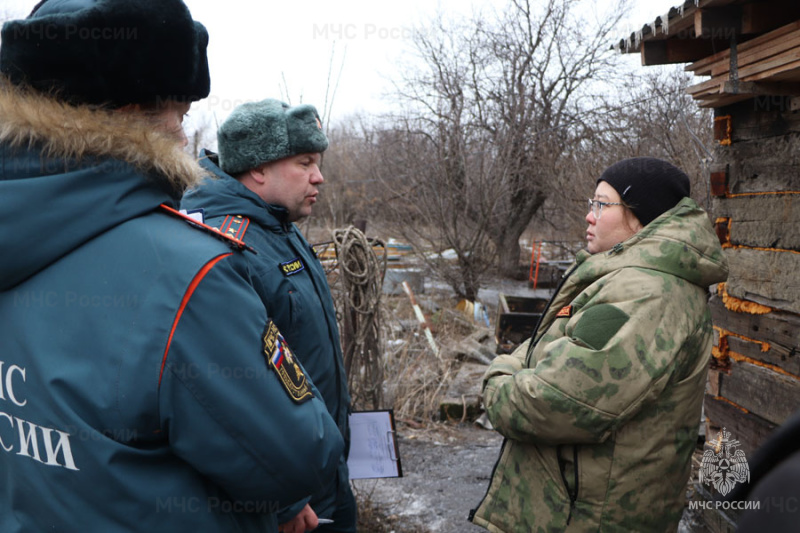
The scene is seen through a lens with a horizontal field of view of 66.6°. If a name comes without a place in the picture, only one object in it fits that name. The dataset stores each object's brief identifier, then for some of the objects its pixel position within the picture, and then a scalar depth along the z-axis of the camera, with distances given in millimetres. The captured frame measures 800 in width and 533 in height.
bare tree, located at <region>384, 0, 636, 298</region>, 11719
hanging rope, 4199
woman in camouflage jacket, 2039
